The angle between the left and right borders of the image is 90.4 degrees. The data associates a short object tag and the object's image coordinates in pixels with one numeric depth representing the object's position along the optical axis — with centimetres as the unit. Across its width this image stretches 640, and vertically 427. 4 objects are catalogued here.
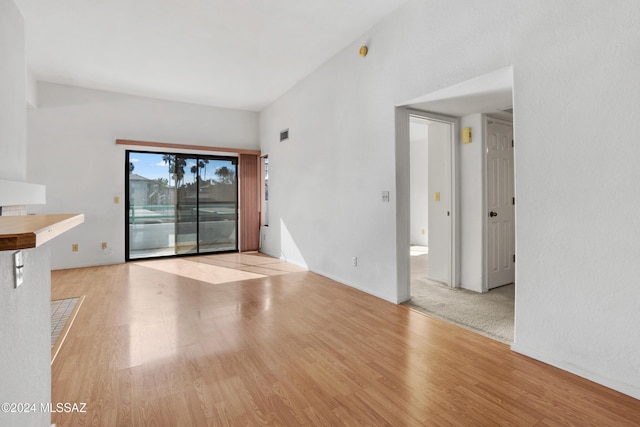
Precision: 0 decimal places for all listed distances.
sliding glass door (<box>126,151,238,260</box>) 611
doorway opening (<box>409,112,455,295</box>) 403
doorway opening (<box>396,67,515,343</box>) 320
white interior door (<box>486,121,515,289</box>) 387
